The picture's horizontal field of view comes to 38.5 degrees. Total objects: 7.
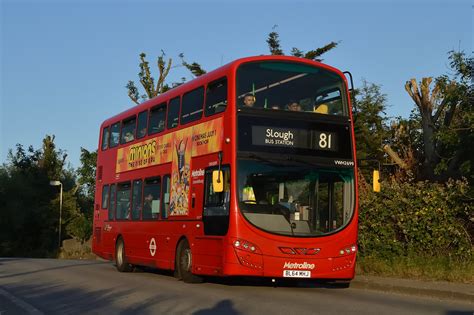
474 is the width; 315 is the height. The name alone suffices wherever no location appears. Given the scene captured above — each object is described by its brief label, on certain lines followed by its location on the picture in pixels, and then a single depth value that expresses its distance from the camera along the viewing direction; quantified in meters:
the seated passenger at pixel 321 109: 14.34
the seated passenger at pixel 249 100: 13.86
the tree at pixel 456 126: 17.95
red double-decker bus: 13.41
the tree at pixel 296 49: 37.59
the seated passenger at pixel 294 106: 14.09
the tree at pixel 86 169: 67.50
